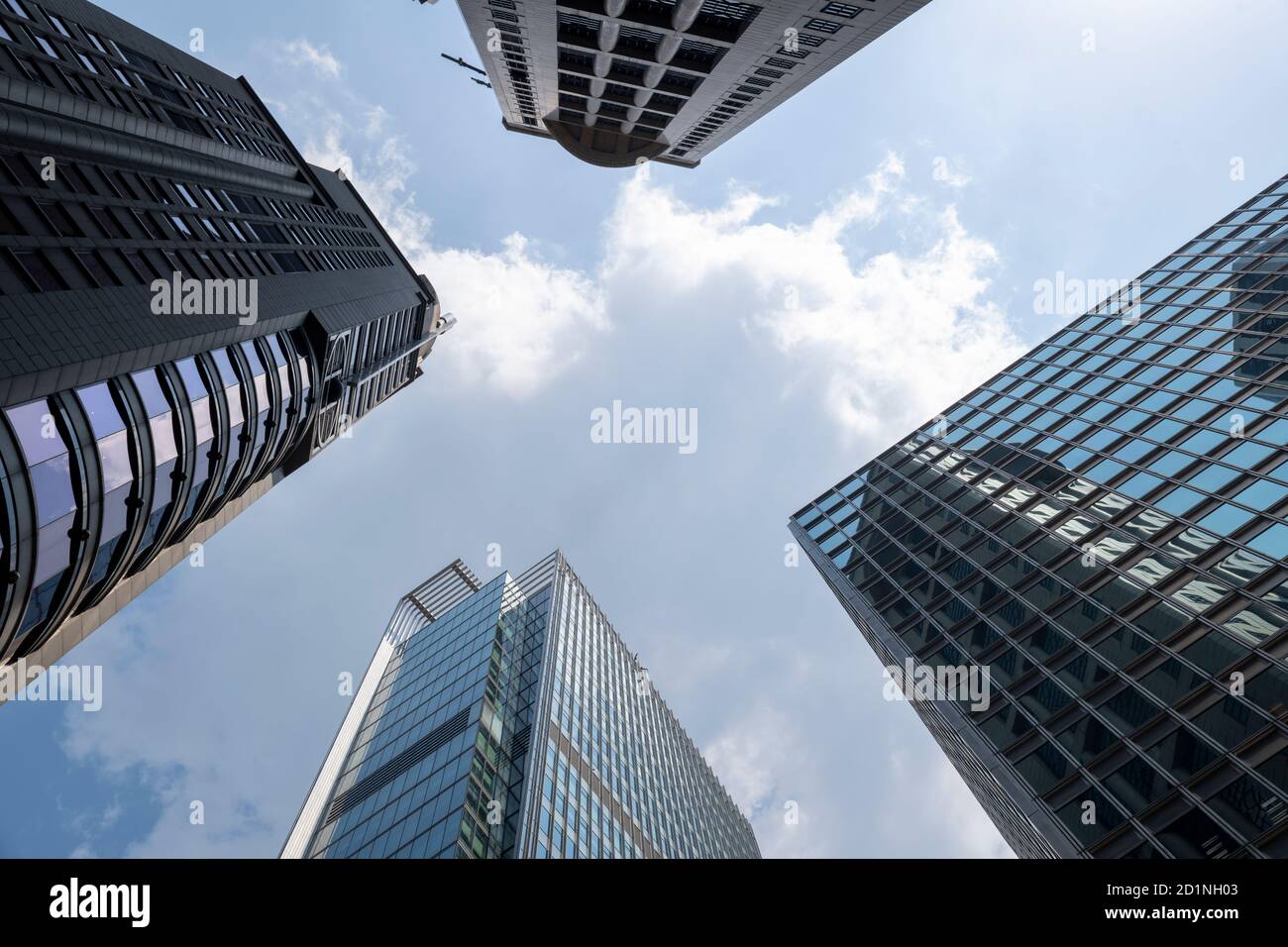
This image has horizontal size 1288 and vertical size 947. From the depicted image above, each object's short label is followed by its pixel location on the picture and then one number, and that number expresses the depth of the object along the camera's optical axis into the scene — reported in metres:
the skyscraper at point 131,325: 18.86
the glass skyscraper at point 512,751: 40.44
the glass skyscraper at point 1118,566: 21.61
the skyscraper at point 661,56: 33.62
